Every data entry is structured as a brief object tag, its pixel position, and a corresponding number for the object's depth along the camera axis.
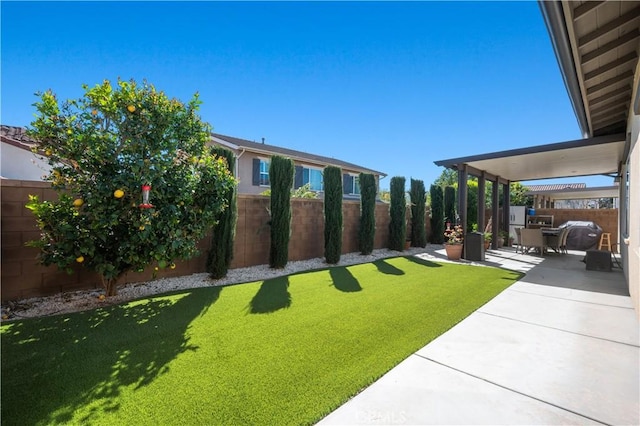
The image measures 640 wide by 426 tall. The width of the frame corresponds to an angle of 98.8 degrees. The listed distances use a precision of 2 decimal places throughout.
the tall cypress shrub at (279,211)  7.01
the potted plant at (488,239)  11.14
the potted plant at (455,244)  9.04
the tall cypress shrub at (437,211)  12.75
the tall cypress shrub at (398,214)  10.52
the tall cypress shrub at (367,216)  9.37
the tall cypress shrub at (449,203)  13.17
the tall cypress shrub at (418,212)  11.55
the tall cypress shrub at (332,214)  8.06
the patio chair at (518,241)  10.92
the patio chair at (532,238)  9.73
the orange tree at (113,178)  3.86
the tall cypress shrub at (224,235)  5.88
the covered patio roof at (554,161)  6.96
